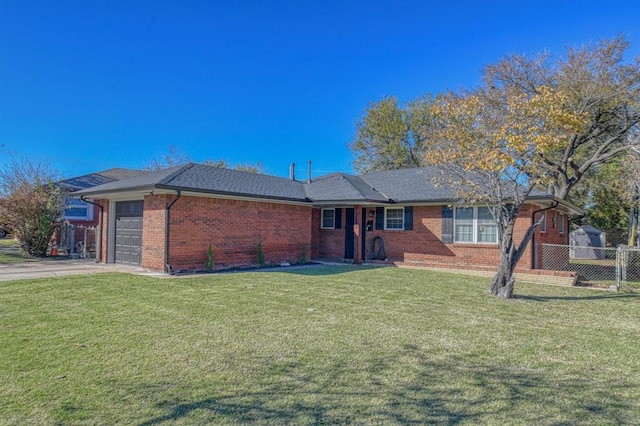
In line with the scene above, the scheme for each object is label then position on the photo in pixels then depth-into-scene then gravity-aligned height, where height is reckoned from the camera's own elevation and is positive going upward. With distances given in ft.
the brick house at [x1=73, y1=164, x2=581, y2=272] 38.09 +1.08
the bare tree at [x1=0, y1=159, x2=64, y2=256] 50.98 +2.05
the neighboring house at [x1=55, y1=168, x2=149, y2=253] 65.00 +3.57
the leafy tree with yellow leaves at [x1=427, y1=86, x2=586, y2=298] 26.78 +6.24
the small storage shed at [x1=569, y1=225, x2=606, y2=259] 77.46 -1.45
